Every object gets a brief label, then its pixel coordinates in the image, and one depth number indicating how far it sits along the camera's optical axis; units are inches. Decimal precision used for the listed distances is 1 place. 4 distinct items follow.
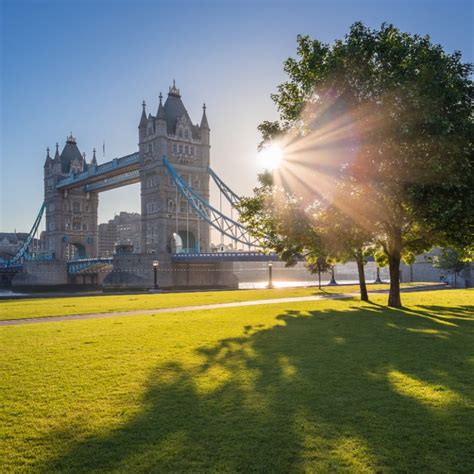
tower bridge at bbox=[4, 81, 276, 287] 2903.5
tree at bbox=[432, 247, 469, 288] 1717.6
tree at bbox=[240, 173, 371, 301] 784.3
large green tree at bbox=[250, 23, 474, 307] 653.9
